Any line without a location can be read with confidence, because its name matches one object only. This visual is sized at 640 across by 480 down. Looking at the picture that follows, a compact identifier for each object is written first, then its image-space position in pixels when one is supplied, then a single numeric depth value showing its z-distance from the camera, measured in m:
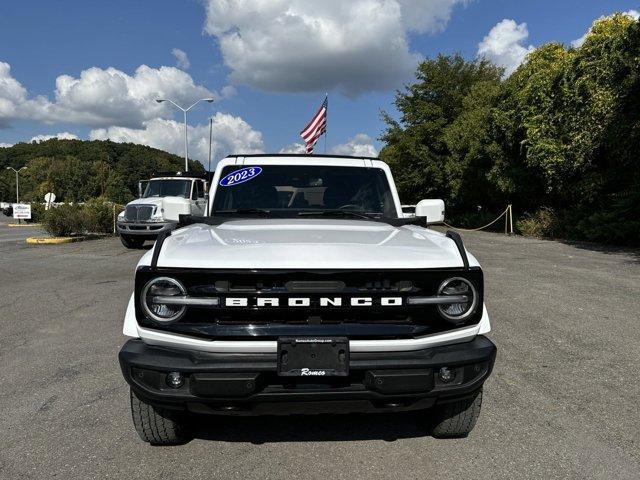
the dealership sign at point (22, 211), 28.59
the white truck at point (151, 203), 14.98
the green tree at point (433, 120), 32.66
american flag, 19.20
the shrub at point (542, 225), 18.69
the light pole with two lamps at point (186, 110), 35.88
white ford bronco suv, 2.53
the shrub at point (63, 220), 18.44
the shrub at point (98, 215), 19.52
